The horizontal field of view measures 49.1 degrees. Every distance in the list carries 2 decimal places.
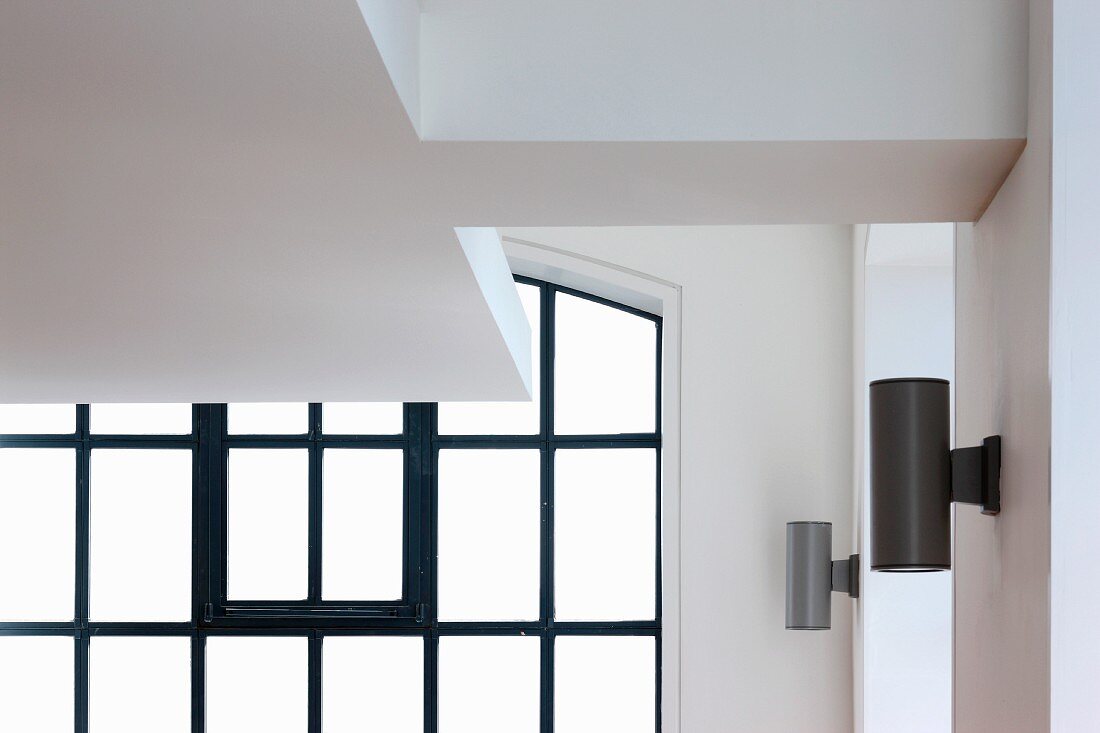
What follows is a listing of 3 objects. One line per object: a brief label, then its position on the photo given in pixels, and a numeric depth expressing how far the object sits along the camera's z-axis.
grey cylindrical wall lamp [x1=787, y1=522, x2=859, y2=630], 6.01
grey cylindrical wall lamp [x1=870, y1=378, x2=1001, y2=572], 2.80
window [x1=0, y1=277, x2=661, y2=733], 7.41
